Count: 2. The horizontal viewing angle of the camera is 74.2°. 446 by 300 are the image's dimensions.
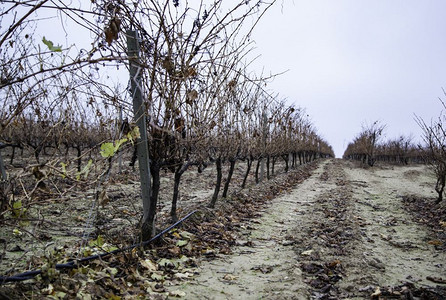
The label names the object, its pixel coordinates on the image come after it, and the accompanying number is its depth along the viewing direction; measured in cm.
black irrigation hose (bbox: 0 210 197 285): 203
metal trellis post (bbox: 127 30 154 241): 324
